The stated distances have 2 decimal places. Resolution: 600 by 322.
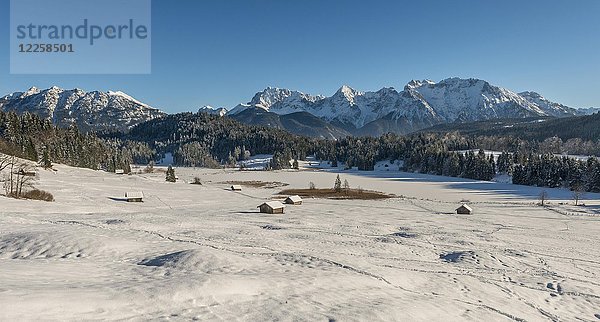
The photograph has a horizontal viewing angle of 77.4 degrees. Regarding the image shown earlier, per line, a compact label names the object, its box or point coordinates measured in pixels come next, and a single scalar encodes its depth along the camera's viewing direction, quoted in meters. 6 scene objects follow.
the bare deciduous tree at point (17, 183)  56.72
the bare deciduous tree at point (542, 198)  90.57
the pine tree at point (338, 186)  114.36
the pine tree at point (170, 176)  124.44
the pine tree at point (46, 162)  99.32
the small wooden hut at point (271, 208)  59.53
